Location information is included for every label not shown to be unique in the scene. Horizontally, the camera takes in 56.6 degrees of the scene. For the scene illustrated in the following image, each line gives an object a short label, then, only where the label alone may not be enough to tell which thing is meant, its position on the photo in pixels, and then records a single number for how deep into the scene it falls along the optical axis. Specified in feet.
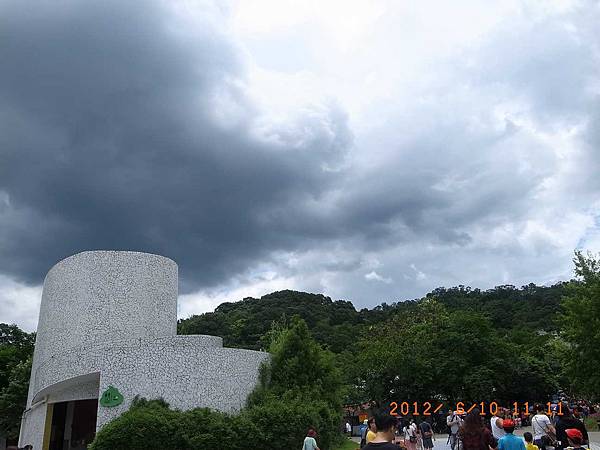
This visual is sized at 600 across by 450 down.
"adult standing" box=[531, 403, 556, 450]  32.30
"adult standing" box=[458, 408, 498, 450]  22.81
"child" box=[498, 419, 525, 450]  23.95
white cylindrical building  60.59
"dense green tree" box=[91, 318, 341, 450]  54.13
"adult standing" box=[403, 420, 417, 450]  54.06
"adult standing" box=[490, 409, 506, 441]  31.56
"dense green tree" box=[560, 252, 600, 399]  71.61
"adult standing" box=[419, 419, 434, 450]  53.78
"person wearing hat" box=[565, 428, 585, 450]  19.03
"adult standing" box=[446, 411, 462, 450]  51.40
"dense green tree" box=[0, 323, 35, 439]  95.09
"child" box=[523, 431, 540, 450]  29.79
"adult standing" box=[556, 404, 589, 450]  27.89
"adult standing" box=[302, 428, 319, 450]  41.13
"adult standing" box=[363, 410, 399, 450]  12.63
